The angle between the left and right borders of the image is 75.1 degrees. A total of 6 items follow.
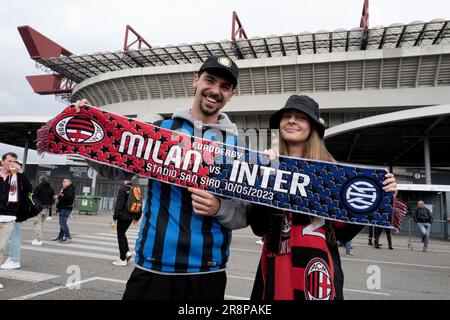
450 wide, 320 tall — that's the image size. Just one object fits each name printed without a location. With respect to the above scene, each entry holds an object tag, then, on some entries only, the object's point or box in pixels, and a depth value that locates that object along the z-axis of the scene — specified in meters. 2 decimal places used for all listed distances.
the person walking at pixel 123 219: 6.36
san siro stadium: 24.50
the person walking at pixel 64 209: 8.95
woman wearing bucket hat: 1.89
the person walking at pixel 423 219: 11.55
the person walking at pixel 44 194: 9.54
